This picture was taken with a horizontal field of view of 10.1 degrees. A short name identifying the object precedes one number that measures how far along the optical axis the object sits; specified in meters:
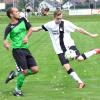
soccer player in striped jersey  14.17
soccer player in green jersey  13.09
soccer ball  14.09
